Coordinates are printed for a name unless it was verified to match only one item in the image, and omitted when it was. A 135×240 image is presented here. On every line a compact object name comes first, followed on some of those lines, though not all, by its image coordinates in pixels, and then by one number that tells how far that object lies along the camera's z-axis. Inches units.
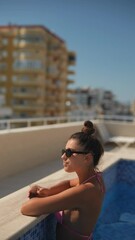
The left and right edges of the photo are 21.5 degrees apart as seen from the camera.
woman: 102.4
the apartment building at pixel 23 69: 2175.2
